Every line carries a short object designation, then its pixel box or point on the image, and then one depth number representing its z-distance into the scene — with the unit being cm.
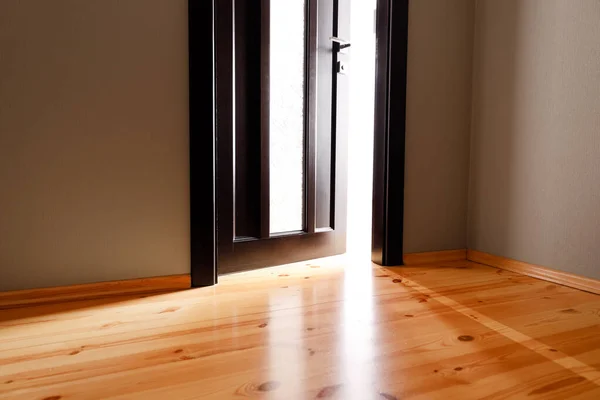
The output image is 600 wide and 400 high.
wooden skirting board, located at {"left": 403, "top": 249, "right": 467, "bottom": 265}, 221
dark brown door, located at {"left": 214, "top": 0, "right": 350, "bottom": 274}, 190
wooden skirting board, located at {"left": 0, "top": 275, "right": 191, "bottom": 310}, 150
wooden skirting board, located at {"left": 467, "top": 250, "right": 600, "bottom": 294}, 173
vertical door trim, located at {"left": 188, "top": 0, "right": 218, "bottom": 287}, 167
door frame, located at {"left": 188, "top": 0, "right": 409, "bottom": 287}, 168
